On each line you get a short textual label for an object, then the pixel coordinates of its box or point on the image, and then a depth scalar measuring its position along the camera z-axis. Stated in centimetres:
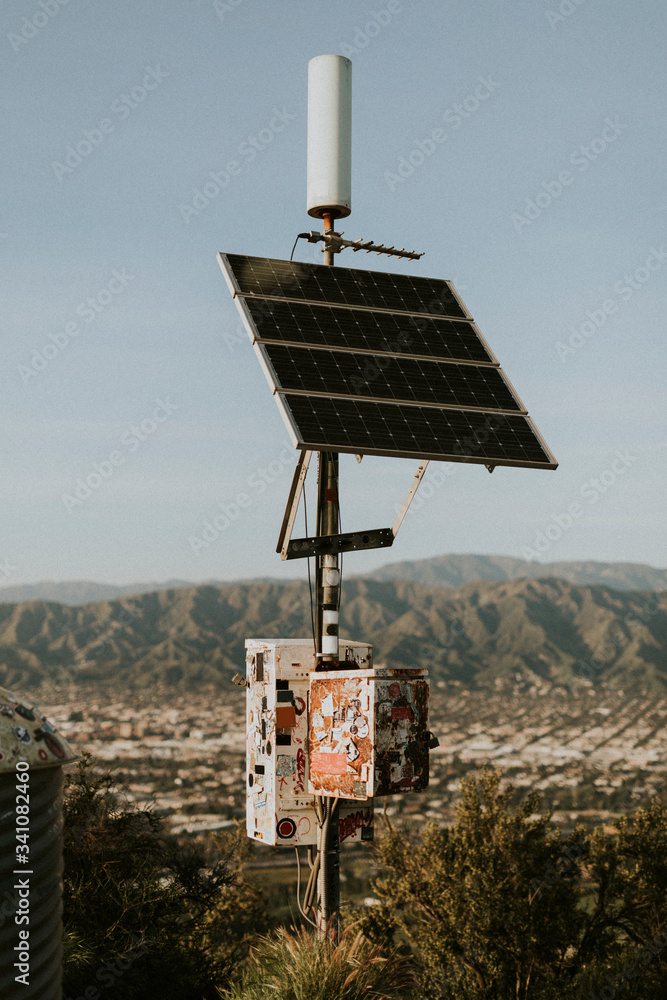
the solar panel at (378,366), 1012
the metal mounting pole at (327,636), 1097
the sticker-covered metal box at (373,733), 977
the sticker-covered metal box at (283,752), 1089
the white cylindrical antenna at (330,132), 1235
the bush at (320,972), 1045
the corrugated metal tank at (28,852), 405
